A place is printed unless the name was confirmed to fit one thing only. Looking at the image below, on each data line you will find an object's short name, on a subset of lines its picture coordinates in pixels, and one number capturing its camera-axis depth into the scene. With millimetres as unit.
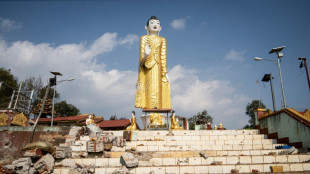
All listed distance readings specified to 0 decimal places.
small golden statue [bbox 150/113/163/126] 13880
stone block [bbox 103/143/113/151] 8117
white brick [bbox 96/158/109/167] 7078
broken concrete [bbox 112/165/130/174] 6242
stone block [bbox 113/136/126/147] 8828
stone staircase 6457
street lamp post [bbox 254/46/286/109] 12117
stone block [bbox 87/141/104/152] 7797
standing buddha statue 16203
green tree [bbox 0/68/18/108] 29284
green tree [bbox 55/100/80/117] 34906
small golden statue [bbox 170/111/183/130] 13302
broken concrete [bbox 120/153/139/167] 6496
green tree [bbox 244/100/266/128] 34288
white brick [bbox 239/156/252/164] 7090
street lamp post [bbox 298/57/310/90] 12791
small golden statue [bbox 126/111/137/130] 13141
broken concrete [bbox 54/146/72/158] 7143
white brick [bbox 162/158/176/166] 7227
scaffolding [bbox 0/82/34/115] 12288
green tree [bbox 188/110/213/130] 31044
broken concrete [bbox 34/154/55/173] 6426
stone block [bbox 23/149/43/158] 6875
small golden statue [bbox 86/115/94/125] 12059
